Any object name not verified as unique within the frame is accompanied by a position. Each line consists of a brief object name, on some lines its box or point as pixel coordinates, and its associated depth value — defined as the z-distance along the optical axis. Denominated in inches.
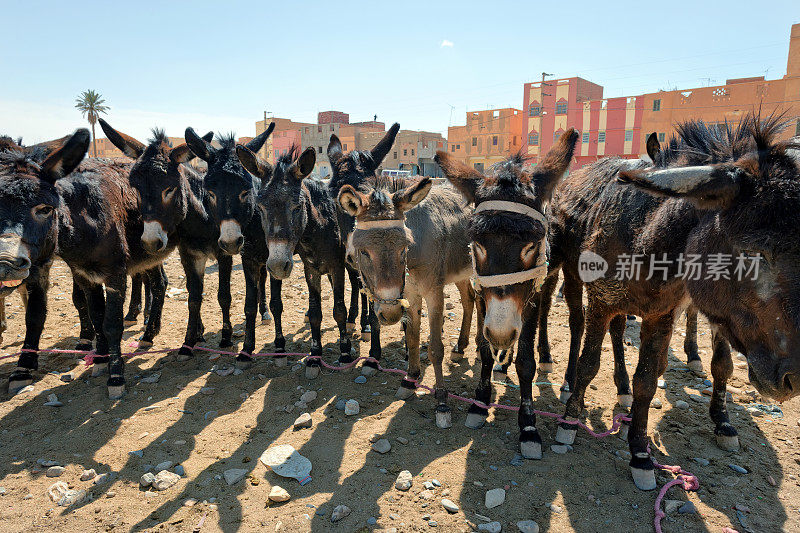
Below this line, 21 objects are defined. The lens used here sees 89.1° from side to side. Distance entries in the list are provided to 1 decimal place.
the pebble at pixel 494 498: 120.2
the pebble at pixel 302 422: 163.5
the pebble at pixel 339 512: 115.3
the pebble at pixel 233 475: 131.8
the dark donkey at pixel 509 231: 110.0
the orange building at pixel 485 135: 1694.1
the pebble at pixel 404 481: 127.7
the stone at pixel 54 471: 137.3
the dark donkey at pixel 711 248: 77.2
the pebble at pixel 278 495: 122.3
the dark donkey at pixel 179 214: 203.3
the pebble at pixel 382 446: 146.4
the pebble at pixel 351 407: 172.7
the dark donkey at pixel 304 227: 180.1
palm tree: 2154.2
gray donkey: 140.8
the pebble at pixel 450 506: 118.3
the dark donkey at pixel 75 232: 156.4
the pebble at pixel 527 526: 110.6
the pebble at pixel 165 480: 130.3
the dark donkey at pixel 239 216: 200.5
